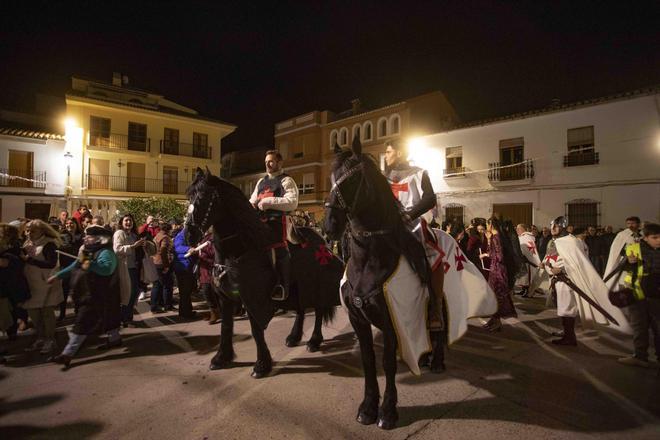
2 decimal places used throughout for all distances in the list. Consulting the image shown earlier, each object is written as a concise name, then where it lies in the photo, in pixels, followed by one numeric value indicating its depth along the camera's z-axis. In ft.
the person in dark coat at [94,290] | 14.79
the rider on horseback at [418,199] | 10.65
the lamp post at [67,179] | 70.32
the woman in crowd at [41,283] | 15.90
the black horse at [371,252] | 9.20
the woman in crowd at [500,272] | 19.58
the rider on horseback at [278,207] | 13.84
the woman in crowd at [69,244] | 22.48
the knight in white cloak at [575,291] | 15.76
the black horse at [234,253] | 12.34
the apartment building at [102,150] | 67.46
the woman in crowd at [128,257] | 18.56
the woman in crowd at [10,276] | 15.55
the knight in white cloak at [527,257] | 26.45
